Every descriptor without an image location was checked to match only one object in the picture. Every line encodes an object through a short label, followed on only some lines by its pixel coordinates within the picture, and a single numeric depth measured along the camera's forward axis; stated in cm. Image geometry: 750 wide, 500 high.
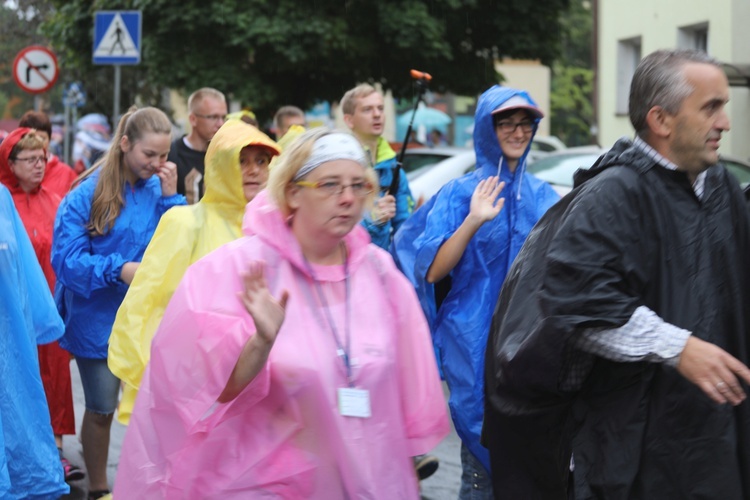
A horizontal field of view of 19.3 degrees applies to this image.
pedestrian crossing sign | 2351
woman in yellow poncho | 810
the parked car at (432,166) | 2230
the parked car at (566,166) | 2025
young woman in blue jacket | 985
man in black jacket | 521
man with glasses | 1343
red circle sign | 2858
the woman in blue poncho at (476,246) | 860
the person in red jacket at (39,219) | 1179
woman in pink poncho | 575
